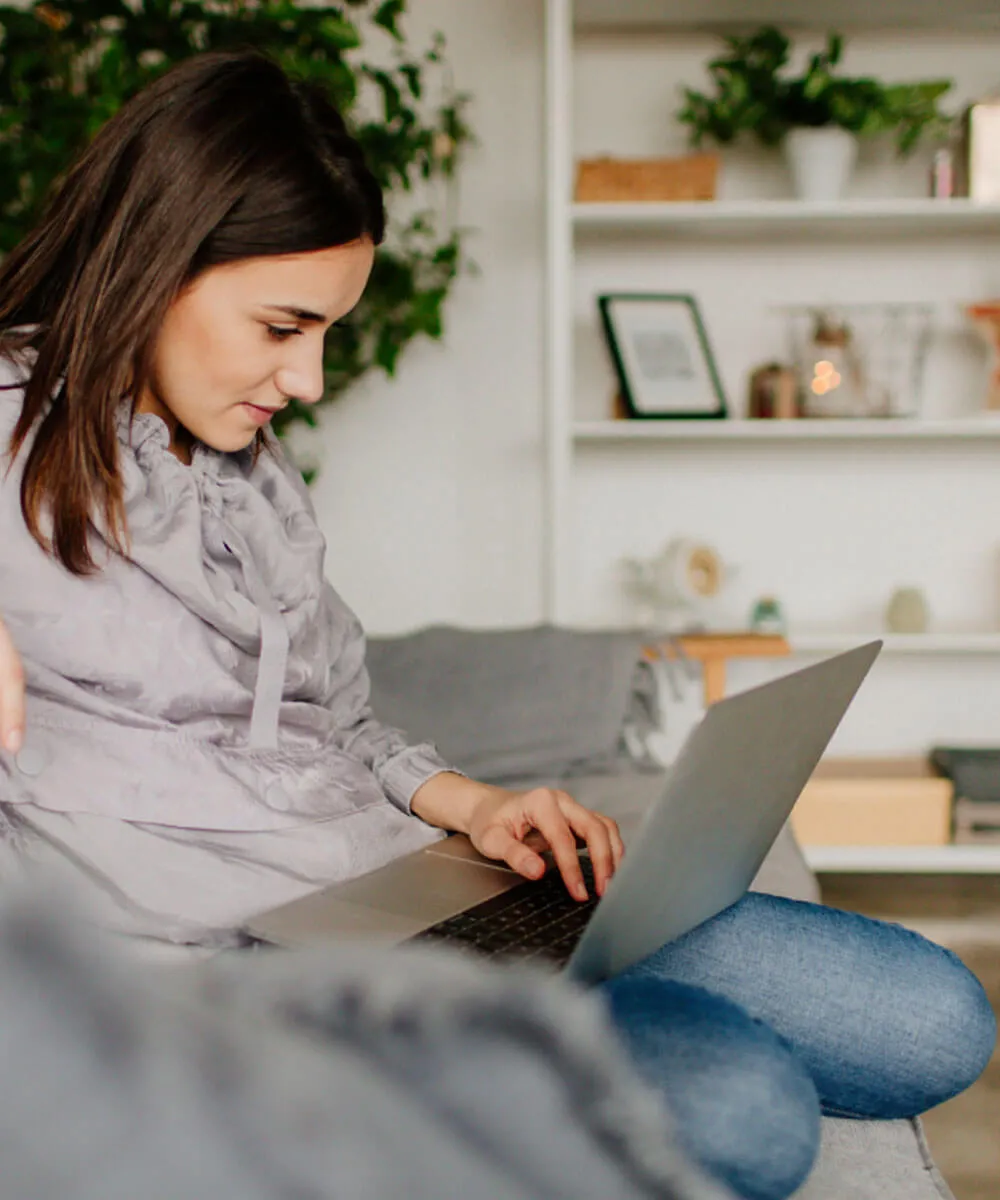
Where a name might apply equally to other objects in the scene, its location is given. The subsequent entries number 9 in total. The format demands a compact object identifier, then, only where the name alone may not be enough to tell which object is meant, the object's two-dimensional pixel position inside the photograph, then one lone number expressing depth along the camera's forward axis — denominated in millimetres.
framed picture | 2367
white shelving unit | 2264
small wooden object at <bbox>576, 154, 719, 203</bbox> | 2307
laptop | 690
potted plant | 2238
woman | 907
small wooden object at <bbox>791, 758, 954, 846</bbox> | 2291
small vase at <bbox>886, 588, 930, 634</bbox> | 2426
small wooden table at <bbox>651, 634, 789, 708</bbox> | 2230
